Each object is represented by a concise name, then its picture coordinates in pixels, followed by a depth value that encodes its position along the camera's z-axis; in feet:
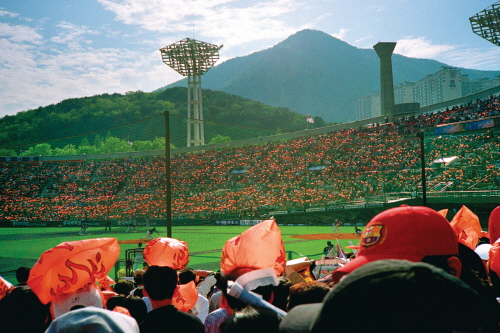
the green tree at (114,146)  304.91
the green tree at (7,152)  245.96
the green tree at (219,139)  332.55
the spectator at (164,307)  9.98
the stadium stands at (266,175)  86.58
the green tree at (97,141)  345.78
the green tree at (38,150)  298.11
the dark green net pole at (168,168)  32.94
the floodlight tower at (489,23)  114.21
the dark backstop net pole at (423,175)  39.19
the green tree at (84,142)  342.05
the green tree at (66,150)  314.76
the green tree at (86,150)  296.98
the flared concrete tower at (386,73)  193.36
